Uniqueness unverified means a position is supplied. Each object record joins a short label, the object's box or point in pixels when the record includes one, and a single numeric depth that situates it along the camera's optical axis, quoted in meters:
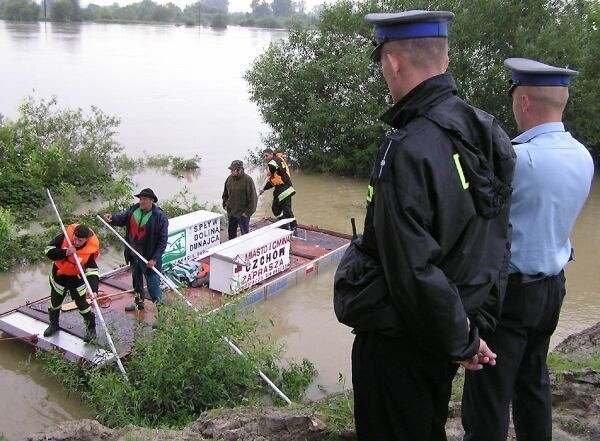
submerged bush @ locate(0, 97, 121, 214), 12.74
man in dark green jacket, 10.22
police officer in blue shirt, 2.66
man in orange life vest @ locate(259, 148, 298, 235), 10.73
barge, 6.86
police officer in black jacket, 1.89
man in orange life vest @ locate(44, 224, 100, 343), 6.64
